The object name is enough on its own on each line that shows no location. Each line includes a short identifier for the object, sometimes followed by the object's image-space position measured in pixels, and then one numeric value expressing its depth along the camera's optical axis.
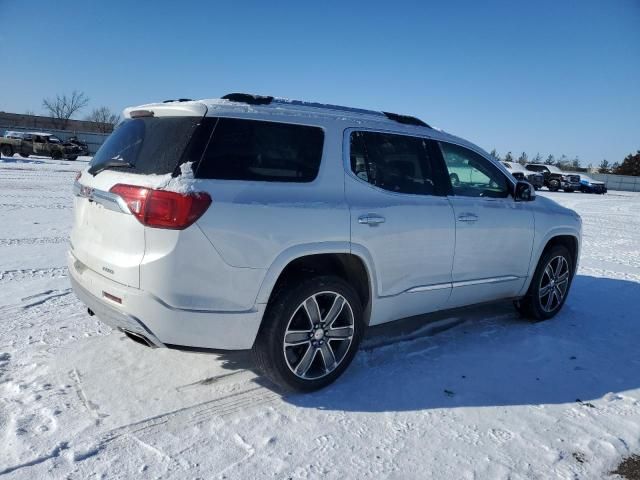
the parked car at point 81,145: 34.66
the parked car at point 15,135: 30.90
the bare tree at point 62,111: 84.58
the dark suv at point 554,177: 32.72
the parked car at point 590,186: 34.19
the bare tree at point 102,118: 94.50
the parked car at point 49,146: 32.28
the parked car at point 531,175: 30.11
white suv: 2.86
